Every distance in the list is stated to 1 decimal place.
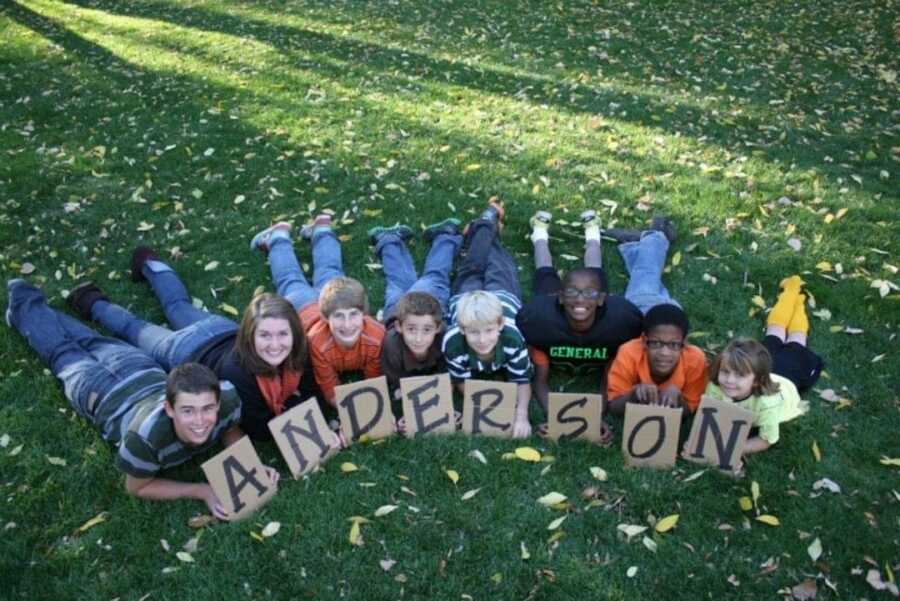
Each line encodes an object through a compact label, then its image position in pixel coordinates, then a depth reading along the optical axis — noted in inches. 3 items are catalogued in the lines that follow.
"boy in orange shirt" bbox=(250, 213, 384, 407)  169.6
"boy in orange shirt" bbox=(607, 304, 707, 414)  161.9
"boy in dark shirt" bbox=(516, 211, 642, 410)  174.2
